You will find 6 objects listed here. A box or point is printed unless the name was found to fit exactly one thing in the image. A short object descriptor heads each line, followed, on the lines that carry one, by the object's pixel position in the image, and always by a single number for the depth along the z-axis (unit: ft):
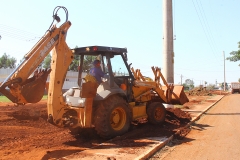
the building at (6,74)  114.83
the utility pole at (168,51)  50.94
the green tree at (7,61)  204.91
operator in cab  23.95
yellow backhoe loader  19.20
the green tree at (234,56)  161.89
